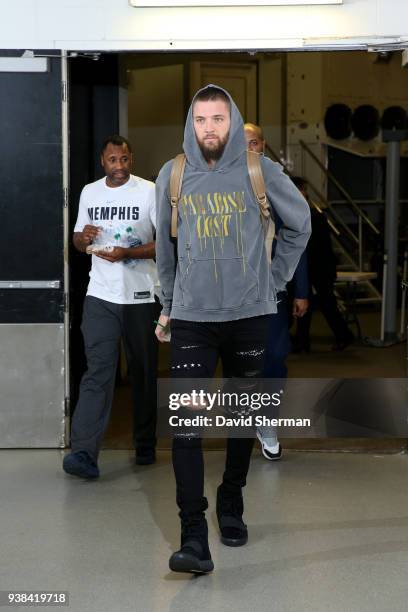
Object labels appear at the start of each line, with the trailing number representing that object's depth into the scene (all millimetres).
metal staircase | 14961
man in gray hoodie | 3979
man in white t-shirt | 5434
